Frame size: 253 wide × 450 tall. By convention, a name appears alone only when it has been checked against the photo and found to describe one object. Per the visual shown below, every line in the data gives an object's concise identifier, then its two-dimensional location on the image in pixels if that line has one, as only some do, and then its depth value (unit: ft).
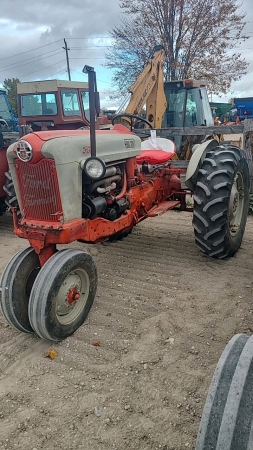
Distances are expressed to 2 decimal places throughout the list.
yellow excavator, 26.53
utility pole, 104.16
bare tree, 50.80
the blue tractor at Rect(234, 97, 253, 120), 75.94
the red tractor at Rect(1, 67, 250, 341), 9.87
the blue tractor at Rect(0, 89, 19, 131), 40.97
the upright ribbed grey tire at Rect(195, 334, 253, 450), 4.47
